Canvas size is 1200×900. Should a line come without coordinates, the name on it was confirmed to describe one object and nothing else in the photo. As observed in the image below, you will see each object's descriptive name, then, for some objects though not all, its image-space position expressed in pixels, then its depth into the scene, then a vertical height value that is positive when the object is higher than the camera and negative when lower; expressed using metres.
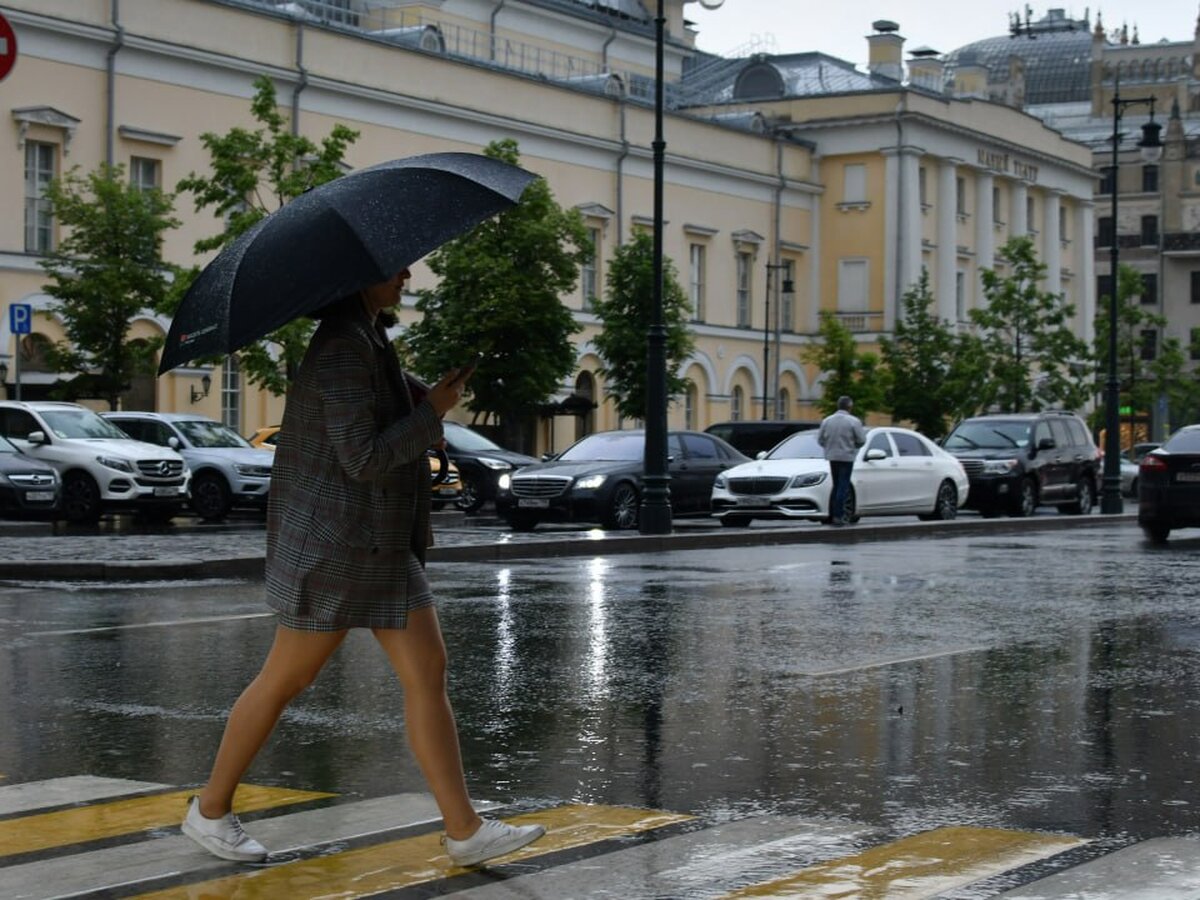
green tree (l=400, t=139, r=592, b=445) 48.72 +3.43
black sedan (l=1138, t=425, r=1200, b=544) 26.70 -0.31
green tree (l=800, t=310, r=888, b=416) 66.00 +2.70
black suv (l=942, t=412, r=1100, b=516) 37.72 -0.05
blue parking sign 34.44 +2.23
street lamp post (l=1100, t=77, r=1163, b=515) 41.34 +1.09
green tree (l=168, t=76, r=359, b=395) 41.72 +5.52
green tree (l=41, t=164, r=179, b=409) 41.56 +3.41
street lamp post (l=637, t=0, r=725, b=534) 27.81 +0.73
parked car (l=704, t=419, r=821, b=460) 41.69 +0.47
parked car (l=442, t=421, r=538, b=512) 37.72 -0.19
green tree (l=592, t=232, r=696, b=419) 57.62 +3.76
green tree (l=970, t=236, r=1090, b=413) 68.00 +3.83
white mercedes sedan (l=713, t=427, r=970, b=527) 31.31 -0.37
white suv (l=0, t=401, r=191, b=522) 31.67 -0.10
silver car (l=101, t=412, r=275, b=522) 33.22 -0.04
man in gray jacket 30.00 +0.17
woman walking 6.42 -0.30
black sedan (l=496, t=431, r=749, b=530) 29.66 -0.40
